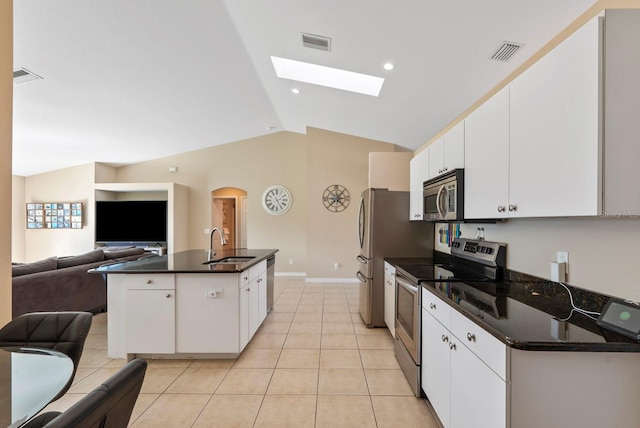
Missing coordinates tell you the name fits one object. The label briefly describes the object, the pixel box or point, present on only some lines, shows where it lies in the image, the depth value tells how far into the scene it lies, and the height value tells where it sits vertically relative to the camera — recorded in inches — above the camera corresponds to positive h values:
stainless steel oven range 79.5 -19.5
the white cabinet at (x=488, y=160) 61.8 +12.9
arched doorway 296.7 -3.2
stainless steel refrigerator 133.5 -11.6
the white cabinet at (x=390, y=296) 115.5 -37.0
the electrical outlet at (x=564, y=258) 60.1 -9.7
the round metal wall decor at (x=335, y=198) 237.6 +12.2
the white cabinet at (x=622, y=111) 40.8 +15.0
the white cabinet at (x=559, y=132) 42.2 +14.1
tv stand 261.4 -36.1
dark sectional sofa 119.7 -34.5
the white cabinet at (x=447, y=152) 81.4 +19.5
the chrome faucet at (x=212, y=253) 128.4 -20.4
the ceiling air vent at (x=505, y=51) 90.6 +54.1
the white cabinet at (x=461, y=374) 44.1 -30.9
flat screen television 269.3 -10.1
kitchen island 99.3 -35.5
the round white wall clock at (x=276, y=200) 273.4 +11.9
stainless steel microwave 80.0 +5.0
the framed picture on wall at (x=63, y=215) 267.9 -3.5
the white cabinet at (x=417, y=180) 109.8 +13.8
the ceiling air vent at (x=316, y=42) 118.0 +74.0
